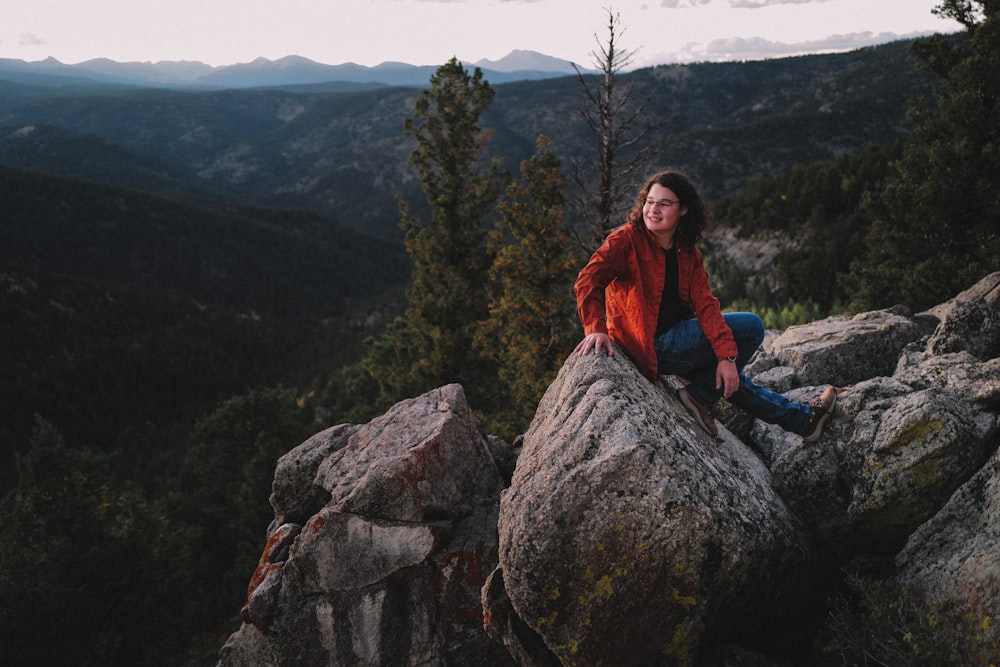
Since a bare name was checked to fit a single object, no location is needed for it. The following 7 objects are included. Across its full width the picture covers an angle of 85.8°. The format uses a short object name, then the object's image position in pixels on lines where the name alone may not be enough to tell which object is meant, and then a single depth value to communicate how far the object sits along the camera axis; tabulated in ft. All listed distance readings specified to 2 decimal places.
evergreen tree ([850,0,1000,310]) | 38.78
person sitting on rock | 14.19
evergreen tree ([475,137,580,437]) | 44.24
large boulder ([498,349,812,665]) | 11.68
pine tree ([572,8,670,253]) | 42.29
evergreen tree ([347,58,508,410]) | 58.29
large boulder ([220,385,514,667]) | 19.31
